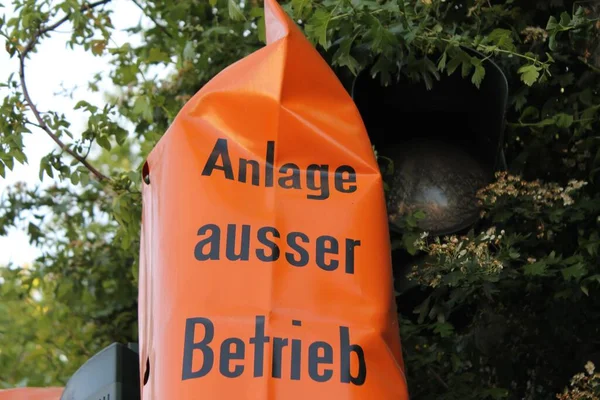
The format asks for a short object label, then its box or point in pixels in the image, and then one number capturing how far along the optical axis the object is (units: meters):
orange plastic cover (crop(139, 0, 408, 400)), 2.07
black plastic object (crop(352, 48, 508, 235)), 3.12
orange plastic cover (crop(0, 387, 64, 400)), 2.86
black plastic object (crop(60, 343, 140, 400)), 2.54
